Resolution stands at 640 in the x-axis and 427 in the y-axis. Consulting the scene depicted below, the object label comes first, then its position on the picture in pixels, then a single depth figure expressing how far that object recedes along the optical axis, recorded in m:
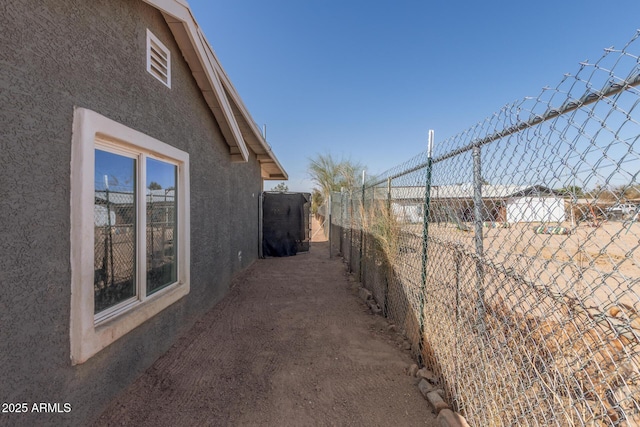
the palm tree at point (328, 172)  19.72
